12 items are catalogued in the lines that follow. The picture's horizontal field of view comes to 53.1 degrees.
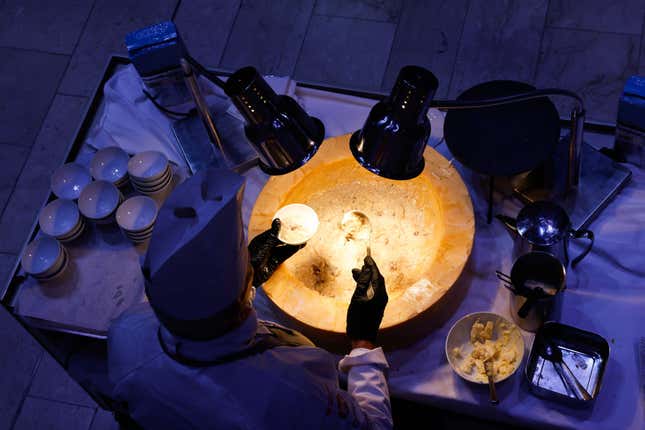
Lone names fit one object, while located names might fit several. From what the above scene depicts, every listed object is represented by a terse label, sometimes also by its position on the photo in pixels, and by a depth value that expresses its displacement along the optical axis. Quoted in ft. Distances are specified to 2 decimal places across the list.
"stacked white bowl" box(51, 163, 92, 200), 7.11
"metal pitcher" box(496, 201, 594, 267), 5.69
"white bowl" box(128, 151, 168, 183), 6.91
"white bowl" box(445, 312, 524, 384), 5.74
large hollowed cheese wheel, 5.77
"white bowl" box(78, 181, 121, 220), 6.81
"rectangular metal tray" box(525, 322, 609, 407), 5.53
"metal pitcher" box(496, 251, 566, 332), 5.57
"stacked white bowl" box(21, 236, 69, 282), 6.56
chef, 4.01
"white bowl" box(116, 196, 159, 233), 6.66
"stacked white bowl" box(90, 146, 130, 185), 7.11
